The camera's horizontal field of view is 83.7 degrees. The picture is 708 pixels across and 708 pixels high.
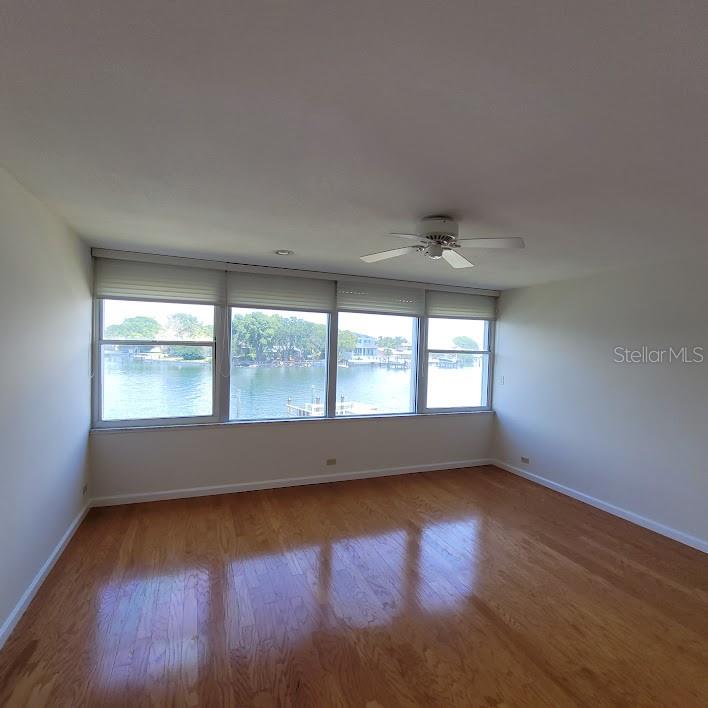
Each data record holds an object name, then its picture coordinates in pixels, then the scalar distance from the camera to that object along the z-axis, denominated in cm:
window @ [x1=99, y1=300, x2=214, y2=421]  372
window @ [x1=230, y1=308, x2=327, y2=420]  417
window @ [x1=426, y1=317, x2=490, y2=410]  512
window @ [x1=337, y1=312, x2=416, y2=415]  464
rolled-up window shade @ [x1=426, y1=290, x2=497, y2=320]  503
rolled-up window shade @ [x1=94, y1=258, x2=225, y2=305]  361
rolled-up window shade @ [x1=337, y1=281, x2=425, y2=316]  452
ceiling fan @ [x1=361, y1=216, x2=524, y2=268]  229
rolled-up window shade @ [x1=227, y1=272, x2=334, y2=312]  407
